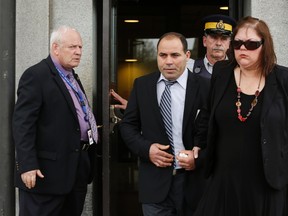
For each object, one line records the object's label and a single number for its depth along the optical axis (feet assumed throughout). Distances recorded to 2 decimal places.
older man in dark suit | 12.62
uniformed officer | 14.67
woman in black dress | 10.31
